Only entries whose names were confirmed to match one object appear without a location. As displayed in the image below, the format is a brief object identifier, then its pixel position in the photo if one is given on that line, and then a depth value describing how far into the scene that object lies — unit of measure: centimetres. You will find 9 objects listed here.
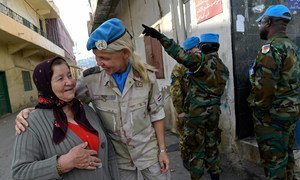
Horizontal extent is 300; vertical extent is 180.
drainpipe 353
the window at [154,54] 454
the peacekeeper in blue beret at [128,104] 135
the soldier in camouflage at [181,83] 258
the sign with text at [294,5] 276
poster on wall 271
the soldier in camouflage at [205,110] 231
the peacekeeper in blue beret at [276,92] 192
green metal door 917
